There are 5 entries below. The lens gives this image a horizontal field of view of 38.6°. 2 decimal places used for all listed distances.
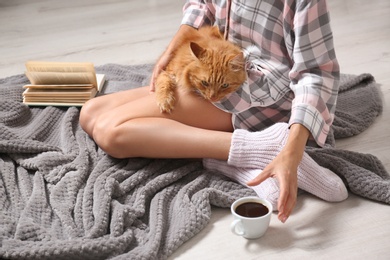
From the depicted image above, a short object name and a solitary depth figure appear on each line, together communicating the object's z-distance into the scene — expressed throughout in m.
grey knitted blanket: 1.35
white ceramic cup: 1.33
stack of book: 1.98
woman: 1.40
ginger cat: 1.53
